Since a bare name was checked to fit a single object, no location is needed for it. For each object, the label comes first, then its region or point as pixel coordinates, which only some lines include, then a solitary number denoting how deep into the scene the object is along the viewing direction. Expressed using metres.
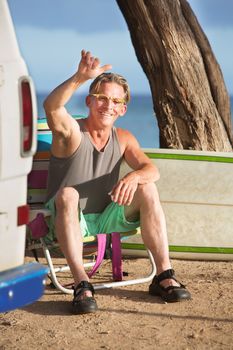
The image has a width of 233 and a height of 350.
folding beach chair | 6.44
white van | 4.50
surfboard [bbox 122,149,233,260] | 7.95
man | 6.30
